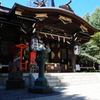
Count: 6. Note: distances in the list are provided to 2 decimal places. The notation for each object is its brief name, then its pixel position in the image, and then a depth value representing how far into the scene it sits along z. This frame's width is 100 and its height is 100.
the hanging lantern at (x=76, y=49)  13.34
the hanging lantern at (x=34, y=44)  10.09
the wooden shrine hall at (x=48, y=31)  10.31
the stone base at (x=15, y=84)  7.13
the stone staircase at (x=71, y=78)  8.61
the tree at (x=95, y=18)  21.26
